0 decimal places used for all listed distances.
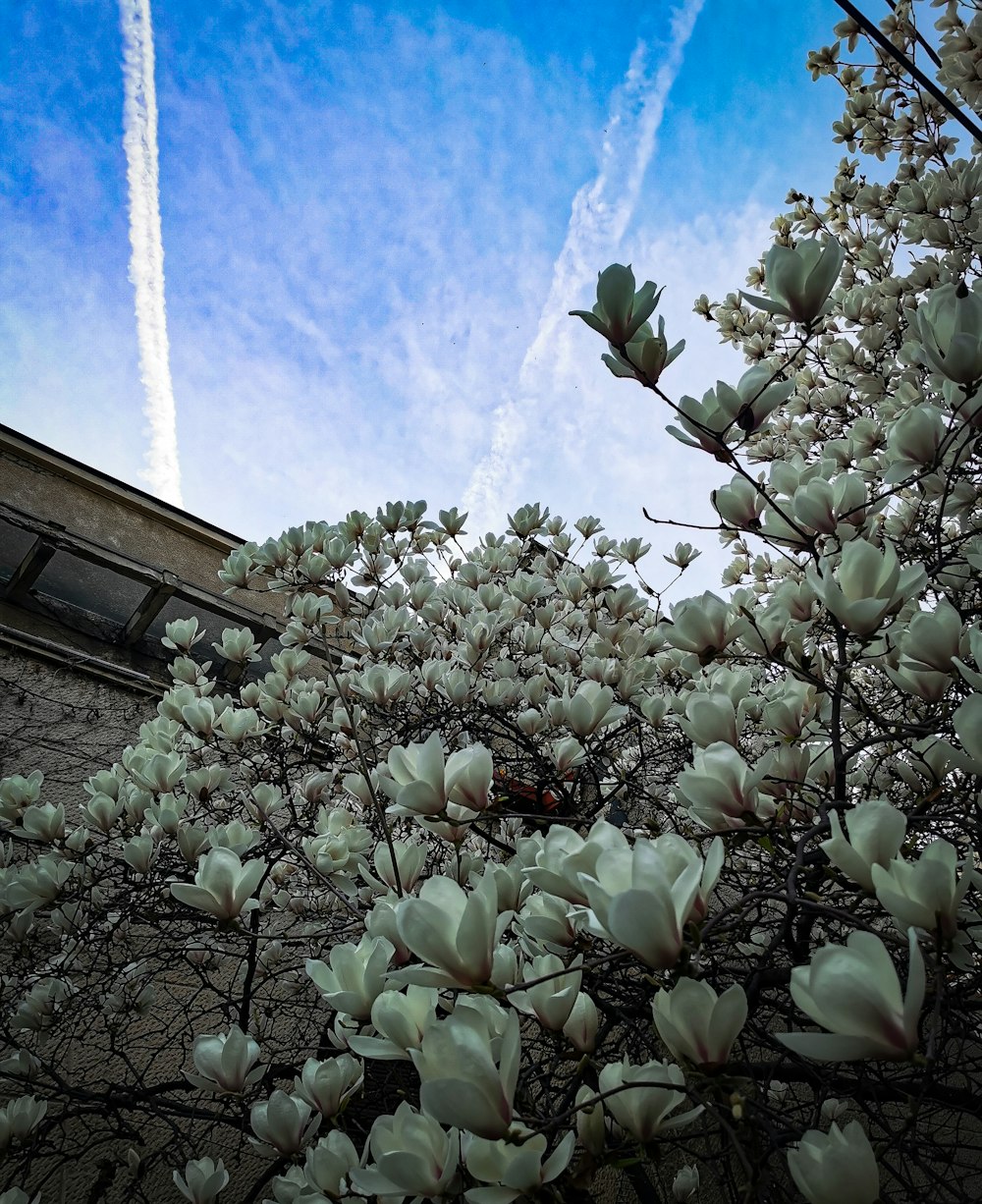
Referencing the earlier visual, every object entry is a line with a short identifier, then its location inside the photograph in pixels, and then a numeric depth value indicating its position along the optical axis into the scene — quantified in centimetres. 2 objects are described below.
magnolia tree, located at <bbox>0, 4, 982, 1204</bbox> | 59
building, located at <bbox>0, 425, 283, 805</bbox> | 296
